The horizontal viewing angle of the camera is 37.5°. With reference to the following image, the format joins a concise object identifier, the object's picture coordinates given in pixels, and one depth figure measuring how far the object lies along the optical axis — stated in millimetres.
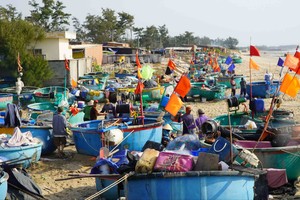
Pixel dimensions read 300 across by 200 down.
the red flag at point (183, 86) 11375
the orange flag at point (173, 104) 11469
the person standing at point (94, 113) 14449
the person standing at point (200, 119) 12429
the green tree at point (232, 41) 187862
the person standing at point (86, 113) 16062
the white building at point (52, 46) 32531
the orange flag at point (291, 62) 12685
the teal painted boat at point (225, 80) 32750
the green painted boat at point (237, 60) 68812
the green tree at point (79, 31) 78250
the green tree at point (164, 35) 109125
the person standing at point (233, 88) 26484
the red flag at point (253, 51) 16242
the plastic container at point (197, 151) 8648
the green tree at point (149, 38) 93875
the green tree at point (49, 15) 59156
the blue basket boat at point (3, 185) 8213
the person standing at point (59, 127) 12641
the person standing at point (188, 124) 12281
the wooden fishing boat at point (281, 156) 9711
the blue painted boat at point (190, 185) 7363
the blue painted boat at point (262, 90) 26922
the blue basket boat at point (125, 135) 11930
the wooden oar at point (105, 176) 7691
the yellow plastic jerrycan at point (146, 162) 7641
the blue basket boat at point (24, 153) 10766
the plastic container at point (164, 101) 16562
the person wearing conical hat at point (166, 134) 13000
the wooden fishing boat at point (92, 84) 27239
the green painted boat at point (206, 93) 26625
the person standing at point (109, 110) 14172
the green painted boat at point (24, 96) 23219
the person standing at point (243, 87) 26047
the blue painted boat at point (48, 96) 21766
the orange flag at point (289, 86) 10875
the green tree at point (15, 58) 27719
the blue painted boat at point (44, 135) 12641
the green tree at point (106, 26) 74562
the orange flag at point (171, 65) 27159
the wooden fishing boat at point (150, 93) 24422
